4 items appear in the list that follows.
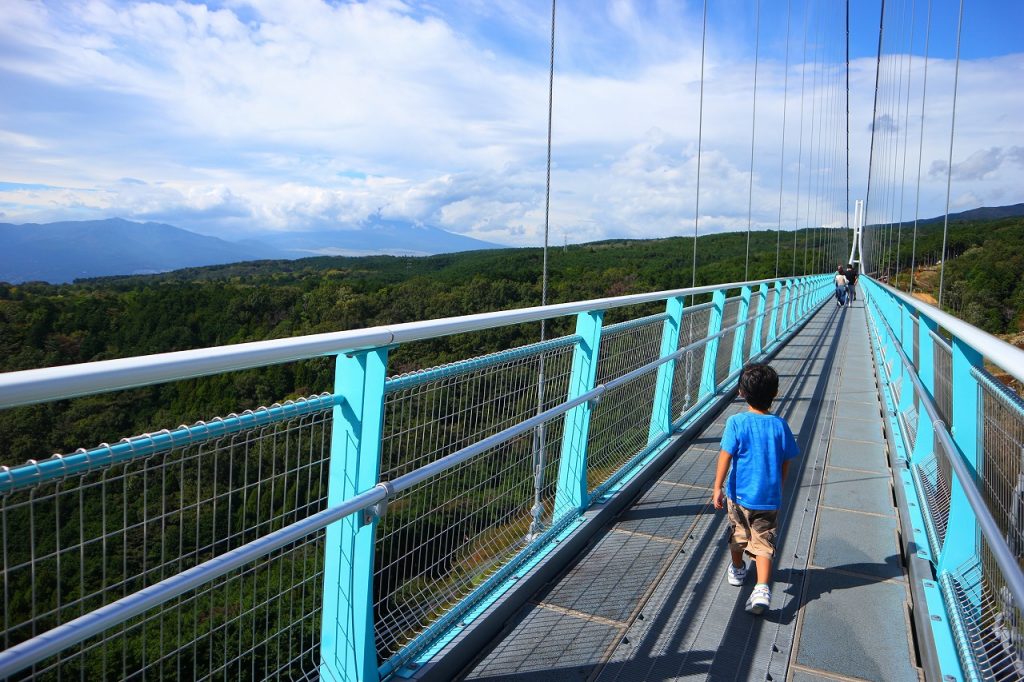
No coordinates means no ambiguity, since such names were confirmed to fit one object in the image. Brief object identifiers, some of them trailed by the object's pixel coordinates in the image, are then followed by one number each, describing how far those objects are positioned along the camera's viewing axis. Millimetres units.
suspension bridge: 1510
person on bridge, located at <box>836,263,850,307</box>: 27953
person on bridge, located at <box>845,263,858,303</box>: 29556
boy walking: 3129
